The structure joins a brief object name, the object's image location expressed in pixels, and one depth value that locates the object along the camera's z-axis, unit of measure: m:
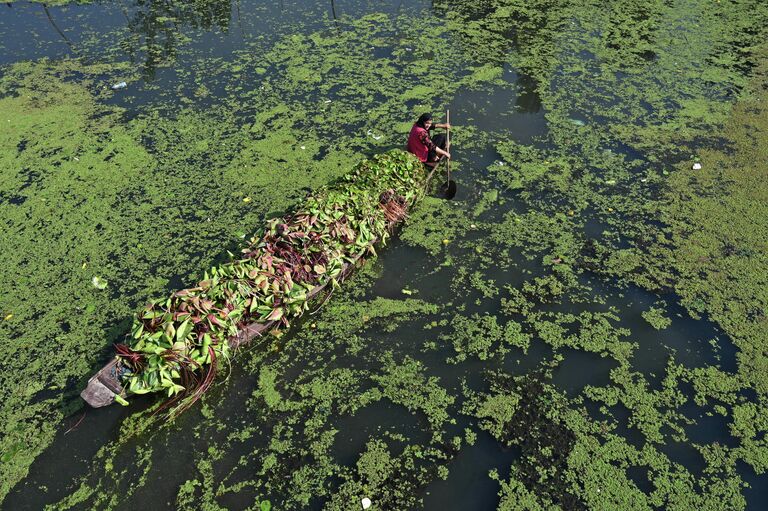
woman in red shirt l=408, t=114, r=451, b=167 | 5.16
